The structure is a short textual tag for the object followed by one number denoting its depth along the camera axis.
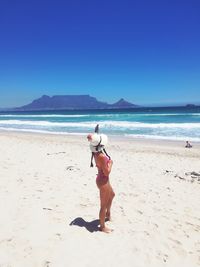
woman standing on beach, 2.80
